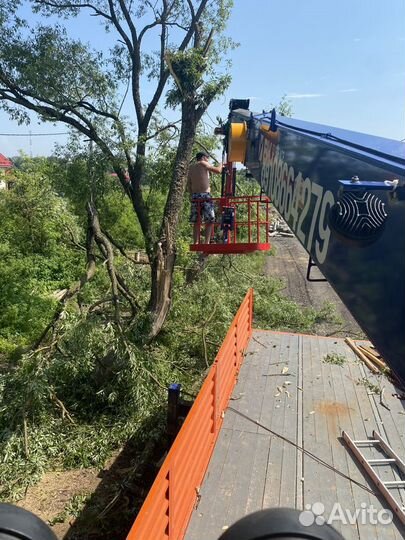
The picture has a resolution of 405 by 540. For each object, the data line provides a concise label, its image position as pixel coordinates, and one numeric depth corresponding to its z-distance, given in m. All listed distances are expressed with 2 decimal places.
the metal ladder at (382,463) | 3.77
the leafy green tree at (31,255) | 12.11
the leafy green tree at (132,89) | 9.83
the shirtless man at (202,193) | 7.78
